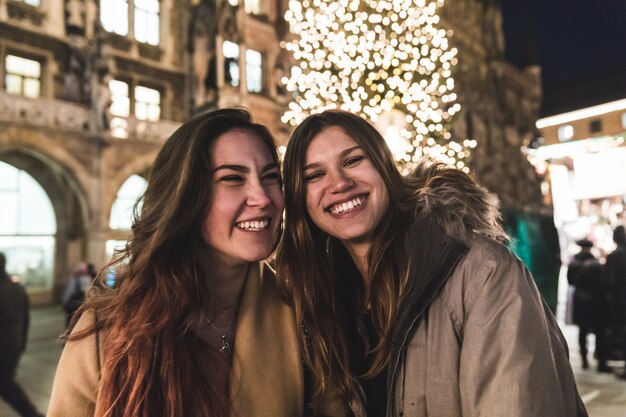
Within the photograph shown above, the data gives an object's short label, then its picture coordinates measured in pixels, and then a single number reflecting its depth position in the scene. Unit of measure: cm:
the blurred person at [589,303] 711
